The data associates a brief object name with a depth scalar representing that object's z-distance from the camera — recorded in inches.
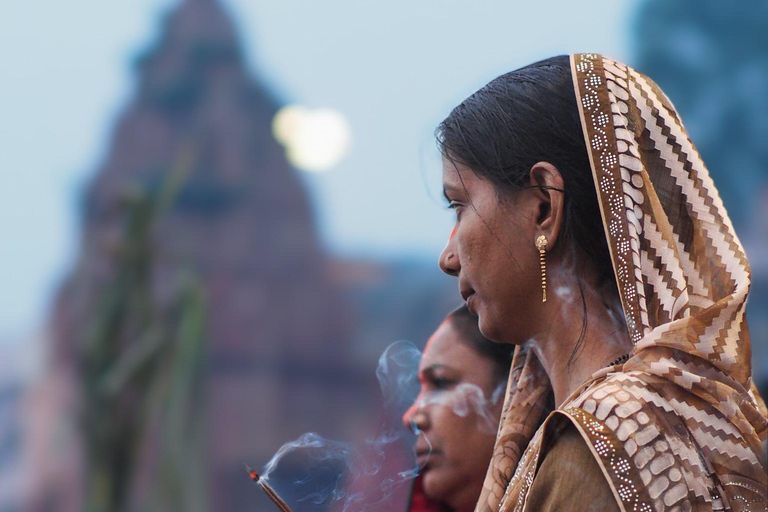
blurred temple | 506.6
